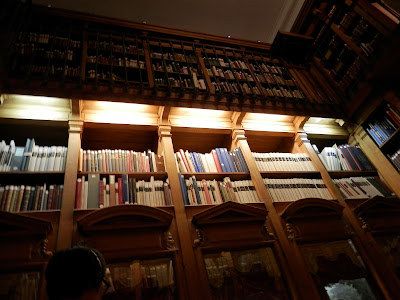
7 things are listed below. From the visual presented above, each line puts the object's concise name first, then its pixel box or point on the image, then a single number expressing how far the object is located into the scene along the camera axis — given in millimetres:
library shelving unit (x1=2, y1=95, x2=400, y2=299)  2139
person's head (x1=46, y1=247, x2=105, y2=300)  1045
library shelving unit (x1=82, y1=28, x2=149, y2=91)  3338
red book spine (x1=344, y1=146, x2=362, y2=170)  3486
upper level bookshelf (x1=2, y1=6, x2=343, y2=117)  2881
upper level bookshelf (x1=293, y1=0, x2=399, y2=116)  3369
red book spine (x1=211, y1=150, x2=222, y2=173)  2982
